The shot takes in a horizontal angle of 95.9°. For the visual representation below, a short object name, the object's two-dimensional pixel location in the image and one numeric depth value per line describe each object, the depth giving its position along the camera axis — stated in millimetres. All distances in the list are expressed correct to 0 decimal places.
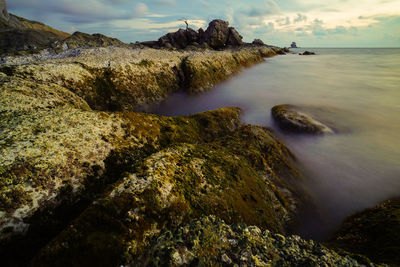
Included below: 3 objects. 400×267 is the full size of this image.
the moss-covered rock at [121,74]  10906
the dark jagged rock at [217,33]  66000
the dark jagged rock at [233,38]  70831
